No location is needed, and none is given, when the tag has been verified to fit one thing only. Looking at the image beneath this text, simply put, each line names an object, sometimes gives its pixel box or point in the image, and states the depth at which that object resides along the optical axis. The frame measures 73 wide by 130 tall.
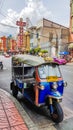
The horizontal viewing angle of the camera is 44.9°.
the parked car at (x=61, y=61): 13.99
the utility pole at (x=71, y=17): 16.95
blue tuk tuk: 2.79
